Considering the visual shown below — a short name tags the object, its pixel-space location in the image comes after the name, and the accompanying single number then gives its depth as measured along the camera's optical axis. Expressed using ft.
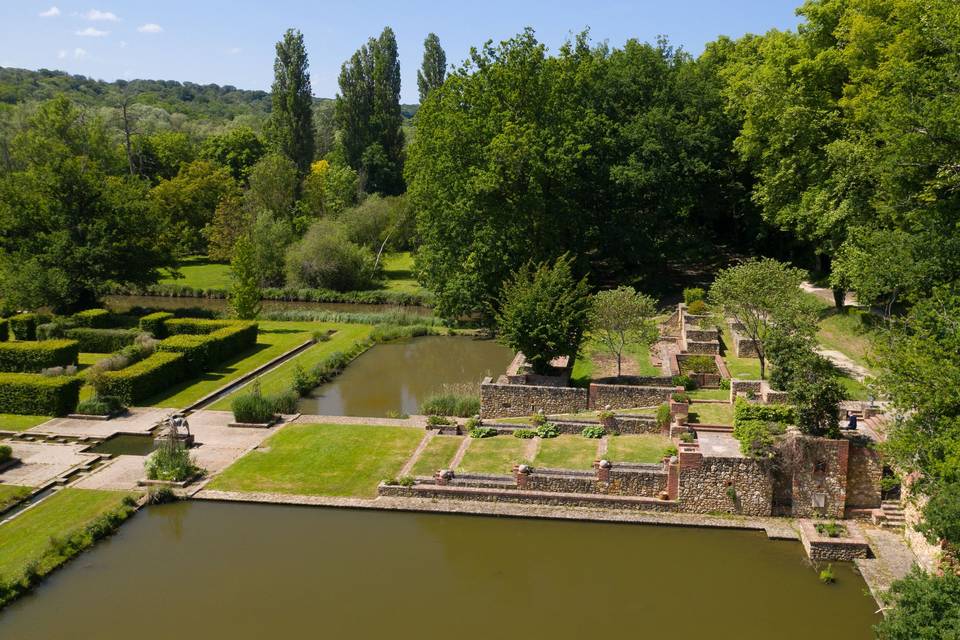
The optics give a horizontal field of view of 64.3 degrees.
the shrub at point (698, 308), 126.41
